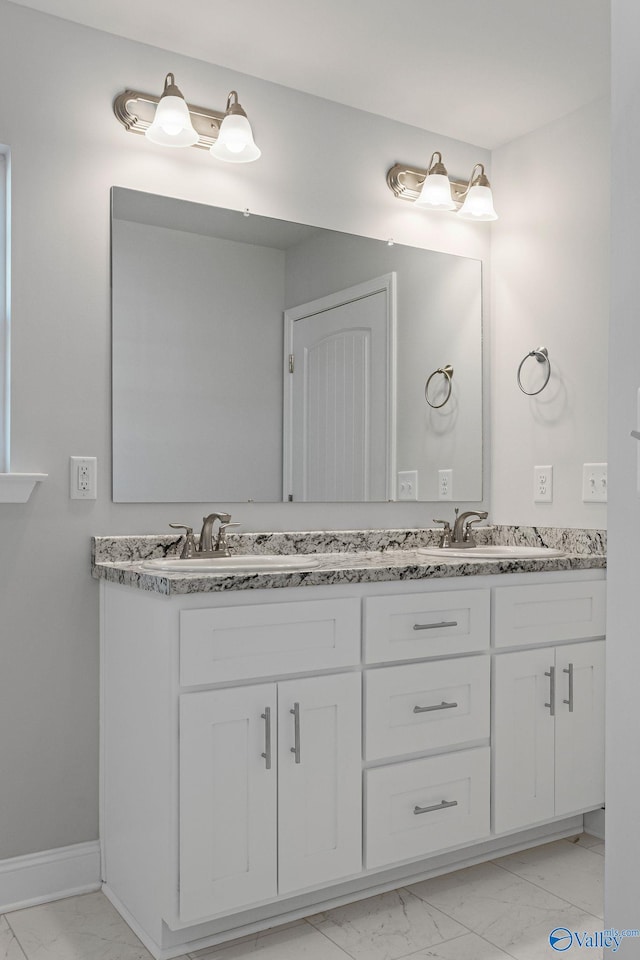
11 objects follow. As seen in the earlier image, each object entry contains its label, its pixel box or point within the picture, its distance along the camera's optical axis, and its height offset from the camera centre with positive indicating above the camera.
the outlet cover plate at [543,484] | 2.86 -0.01
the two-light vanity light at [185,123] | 2.26 +1.01
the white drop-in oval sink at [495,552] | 2.54 -0.23
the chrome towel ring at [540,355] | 2.88 +0.44
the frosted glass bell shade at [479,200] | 2.89 +0.99
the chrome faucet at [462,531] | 2.79 -0.17
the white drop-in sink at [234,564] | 2.04 -0.22
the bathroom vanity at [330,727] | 1.84 -0.62
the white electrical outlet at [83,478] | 2.24 +0.00
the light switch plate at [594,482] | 2.65 +0.00
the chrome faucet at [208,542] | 2.28 -0.18
